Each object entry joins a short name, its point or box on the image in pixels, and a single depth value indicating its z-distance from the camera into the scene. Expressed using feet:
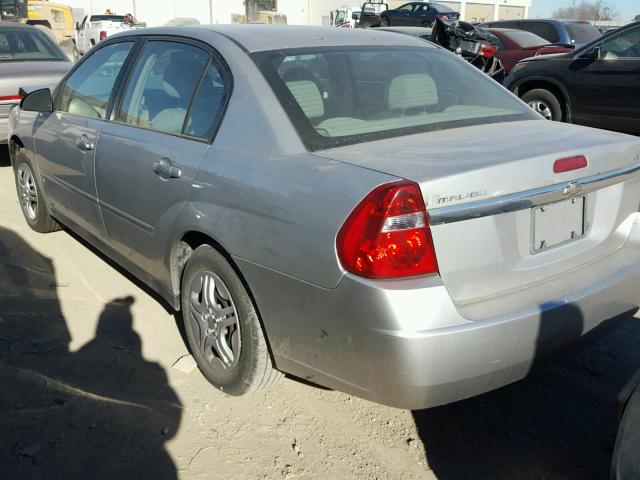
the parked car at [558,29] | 46.75
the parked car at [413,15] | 79.61
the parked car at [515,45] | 40.81
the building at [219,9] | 143.23
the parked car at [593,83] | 25.20
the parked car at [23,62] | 23.25
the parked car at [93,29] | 82.02
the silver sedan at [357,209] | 7.33
